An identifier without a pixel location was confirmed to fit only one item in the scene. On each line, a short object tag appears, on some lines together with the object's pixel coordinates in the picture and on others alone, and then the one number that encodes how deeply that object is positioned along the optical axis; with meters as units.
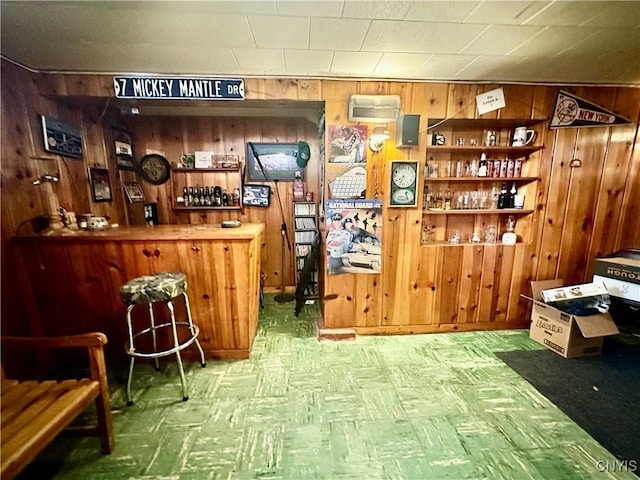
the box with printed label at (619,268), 2.23
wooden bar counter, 1.92
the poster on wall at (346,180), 2.33
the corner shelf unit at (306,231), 3.36
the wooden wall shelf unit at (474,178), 2.48
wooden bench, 1.00
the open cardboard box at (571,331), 2.11
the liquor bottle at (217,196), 3.39
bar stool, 1.65
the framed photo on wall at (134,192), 3.08
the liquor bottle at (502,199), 2.67
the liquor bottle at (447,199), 2.67
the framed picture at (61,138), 2.06
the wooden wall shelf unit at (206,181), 3.37
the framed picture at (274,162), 3.39
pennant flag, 2.37
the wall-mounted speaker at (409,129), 2.18
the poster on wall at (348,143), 2.28
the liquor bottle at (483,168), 2.58
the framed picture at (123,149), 2.96
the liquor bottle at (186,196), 3.37
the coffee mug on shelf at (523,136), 2.47
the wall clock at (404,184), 2.36
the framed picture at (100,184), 2.54
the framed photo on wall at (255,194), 3.45
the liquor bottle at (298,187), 3.44
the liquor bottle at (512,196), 2.67
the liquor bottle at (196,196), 3.37
